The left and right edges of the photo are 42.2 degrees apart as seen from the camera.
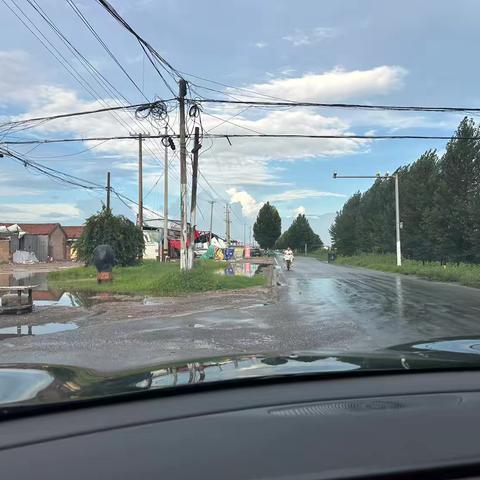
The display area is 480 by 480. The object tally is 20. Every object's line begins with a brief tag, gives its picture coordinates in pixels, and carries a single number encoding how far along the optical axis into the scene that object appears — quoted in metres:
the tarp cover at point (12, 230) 68.50
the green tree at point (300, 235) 132.25
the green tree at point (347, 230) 78.50
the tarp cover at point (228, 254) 59.94
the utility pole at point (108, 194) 51.59
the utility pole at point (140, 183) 44.16
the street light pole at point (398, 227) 39.70
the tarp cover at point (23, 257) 60.47
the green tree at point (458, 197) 39.88
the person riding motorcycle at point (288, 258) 40.00
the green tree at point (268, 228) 131.25
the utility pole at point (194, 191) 23.78
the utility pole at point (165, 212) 43.81
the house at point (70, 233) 79.66
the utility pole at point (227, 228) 109.00
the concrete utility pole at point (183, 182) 22.37
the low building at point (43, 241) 70.56
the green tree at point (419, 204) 47.06
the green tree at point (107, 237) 33.66
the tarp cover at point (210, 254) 57.93
